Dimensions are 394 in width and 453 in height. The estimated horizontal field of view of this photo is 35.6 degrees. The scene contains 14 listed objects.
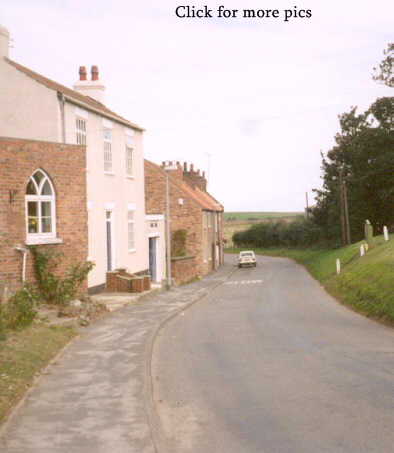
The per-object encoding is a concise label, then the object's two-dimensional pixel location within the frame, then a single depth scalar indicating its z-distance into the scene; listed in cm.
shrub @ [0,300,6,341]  1265
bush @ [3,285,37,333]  1402
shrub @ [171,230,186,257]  4428
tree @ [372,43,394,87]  4956
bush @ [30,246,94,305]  1858
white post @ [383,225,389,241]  4099
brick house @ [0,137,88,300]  1744
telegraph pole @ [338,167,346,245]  5403
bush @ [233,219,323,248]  8331
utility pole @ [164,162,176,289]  3140
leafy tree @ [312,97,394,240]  5341
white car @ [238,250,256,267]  6088
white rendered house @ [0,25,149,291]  2214
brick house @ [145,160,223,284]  4247
